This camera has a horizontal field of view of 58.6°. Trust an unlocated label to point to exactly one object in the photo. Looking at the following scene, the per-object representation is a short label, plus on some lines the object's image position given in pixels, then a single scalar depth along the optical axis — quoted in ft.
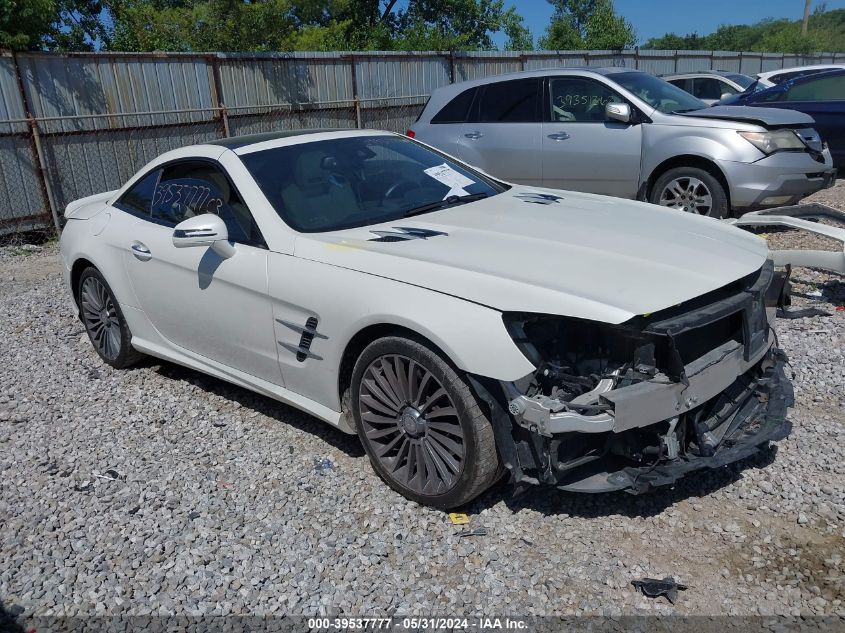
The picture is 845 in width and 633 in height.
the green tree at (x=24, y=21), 37.27
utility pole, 155.43
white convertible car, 9.55
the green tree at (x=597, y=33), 115.34
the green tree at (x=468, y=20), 112.68
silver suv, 24.18
